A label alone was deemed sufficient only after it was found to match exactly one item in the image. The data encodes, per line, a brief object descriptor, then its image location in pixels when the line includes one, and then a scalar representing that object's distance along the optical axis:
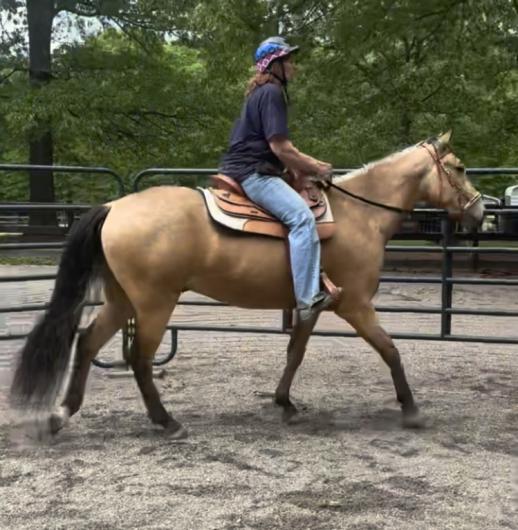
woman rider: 4.46
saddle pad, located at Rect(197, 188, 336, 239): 4.54
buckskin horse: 4.45
